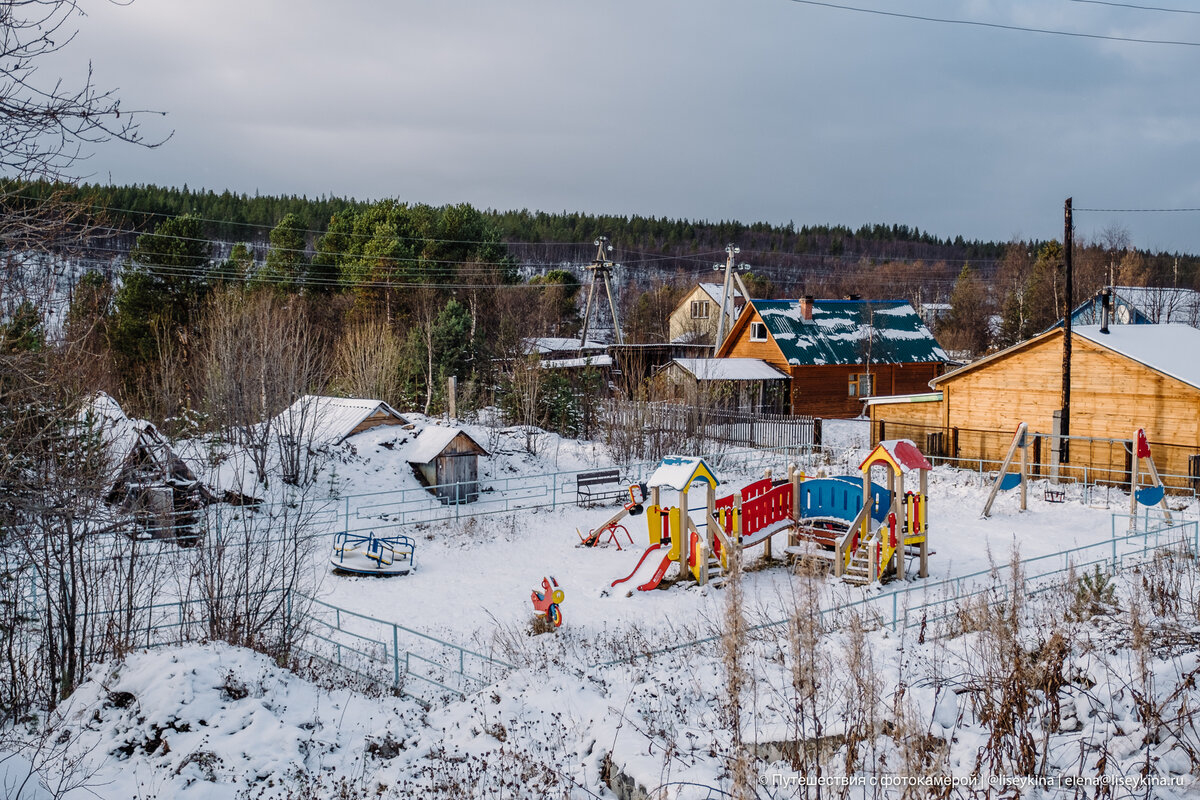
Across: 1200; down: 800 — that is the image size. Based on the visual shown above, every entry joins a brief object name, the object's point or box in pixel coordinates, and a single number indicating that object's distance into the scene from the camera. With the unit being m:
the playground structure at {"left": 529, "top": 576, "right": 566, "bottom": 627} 13.05
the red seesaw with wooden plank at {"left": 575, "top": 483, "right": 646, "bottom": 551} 18.19
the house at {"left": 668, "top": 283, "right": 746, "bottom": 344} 65.69
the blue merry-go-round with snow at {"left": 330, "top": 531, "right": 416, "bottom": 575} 16.95
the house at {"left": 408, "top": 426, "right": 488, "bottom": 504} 23.11
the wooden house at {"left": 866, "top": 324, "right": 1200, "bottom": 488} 22.22
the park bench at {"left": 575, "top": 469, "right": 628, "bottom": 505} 22.89
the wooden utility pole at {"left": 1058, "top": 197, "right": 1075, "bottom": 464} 23.28
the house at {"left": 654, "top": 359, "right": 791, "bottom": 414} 33.88
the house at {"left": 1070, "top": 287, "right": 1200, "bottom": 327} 47.31
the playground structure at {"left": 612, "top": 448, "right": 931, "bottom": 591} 15.02
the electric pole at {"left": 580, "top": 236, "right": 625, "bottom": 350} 45.64
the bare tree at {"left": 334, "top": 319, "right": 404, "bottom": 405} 32.38
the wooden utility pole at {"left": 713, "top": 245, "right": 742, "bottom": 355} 43.69
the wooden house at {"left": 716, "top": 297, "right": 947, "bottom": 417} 40.12
